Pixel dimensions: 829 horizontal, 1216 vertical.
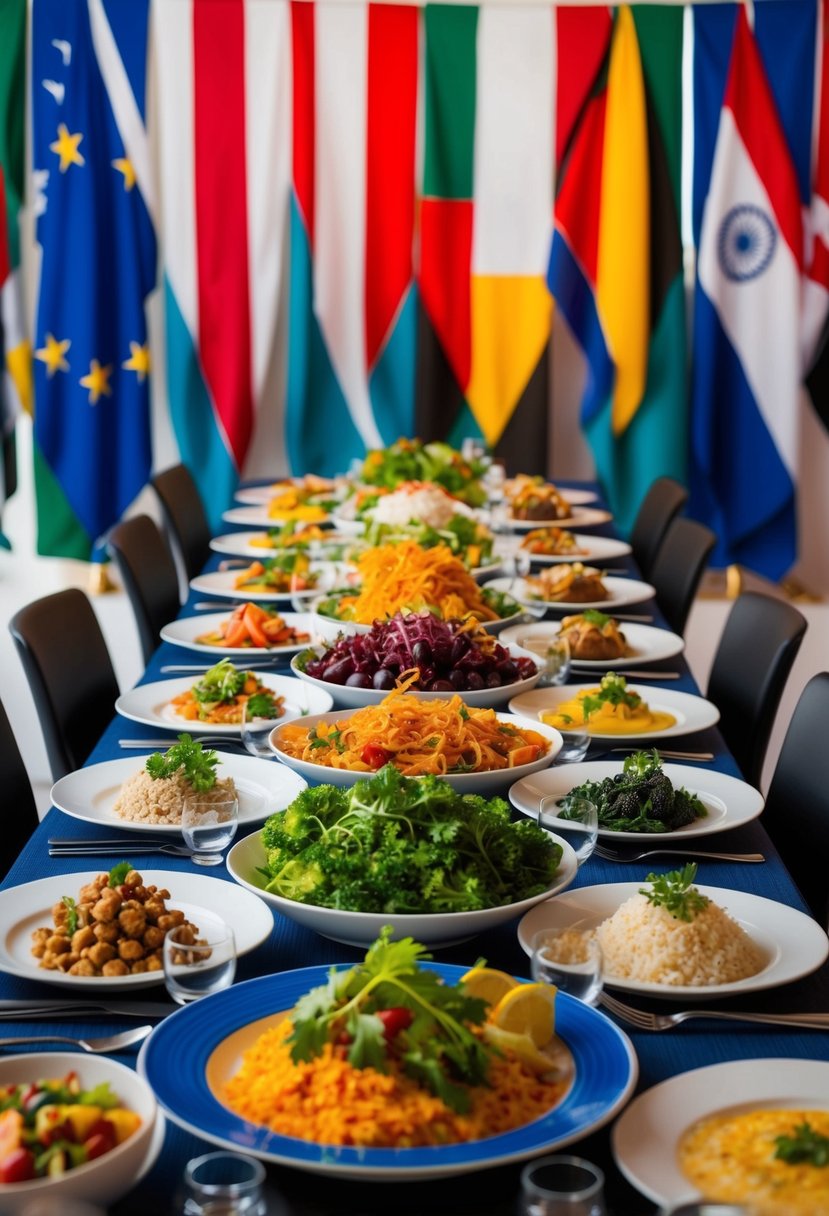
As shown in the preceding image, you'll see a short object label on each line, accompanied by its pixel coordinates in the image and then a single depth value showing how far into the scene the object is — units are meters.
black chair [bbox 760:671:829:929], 2.21
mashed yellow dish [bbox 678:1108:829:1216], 1.04
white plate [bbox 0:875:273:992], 1.38
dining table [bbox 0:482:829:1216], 1.09
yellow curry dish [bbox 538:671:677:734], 2.26
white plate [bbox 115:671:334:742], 2.23
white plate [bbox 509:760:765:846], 1.81
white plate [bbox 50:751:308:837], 1.83
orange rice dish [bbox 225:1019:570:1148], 1.09
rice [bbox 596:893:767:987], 1.42
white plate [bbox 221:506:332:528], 4.14
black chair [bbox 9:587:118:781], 2.60
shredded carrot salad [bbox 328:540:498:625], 2.59
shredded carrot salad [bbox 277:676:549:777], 1.83
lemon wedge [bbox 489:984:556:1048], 1.23
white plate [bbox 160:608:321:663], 2.70
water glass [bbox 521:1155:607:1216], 0.93
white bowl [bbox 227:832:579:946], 1.42
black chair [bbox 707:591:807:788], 2.73
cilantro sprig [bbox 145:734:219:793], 1.86
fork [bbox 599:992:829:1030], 1.36
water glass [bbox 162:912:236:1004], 1.30
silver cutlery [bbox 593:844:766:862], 1.78
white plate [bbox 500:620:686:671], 2.65
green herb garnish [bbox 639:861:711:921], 1.43
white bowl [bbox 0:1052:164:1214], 0.99
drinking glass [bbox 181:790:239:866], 1.66
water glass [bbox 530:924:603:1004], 1.31
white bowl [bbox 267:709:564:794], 1.83
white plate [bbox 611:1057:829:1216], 1.08
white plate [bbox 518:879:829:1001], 1.40
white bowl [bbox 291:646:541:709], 2.23
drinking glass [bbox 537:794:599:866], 1.63
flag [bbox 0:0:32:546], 5.79
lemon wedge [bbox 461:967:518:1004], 1.25
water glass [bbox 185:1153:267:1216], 0.98
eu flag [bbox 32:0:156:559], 5.80
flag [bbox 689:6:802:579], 5.79
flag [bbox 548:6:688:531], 5.77
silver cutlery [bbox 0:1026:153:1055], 1.28
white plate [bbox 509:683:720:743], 2.29
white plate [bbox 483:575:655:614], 2.88
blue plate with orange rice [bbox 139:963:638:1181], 1.06
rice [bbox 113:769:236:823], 1.84
